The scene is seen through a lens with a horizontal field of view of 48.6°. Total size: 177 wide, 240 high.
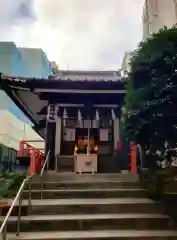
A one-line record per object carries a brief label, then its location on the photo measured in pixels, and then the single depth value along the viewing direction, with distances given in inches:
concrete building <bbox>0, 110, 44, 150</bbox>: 528.9
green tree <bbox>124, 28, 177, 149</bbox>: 129.5
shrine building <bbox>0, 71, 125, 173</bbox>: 289.9
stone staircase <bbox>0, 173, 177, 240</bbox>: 132.0
